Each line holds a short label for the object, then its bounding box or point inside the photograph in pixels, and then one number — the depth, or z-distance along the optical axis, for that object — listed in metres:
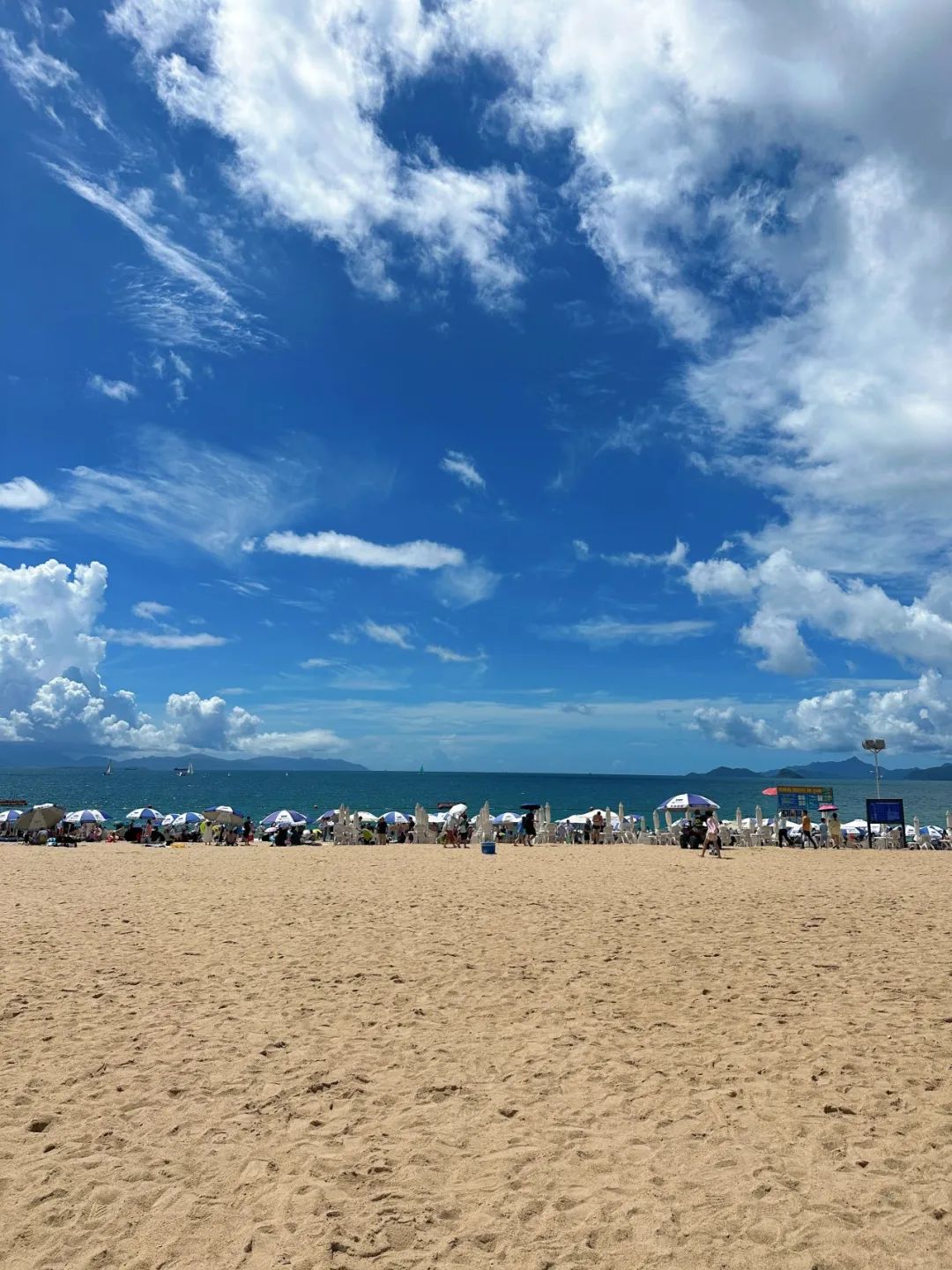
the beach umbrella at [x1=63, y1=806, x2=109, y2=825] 30.80
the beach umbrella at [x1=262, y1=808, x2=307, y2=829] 29.92
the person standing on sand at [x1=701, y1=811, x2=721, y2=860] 22.85
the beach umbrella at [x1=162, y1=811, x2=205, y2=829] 33.00
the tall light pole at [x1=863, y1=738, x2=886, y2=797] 34.69
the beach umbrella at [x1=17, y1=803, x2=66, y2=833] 26.88
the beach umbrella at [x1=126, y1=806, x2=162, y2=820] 35.00
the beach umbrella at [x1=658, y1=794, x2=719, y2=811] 27.30
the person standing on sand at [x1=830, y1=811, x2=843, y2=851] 28.14
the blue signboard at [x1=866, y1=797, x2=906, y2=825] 28.14
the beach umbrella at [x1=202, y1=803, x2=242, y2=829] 33.44
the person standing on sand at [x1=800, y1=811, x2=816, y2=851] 29.44
